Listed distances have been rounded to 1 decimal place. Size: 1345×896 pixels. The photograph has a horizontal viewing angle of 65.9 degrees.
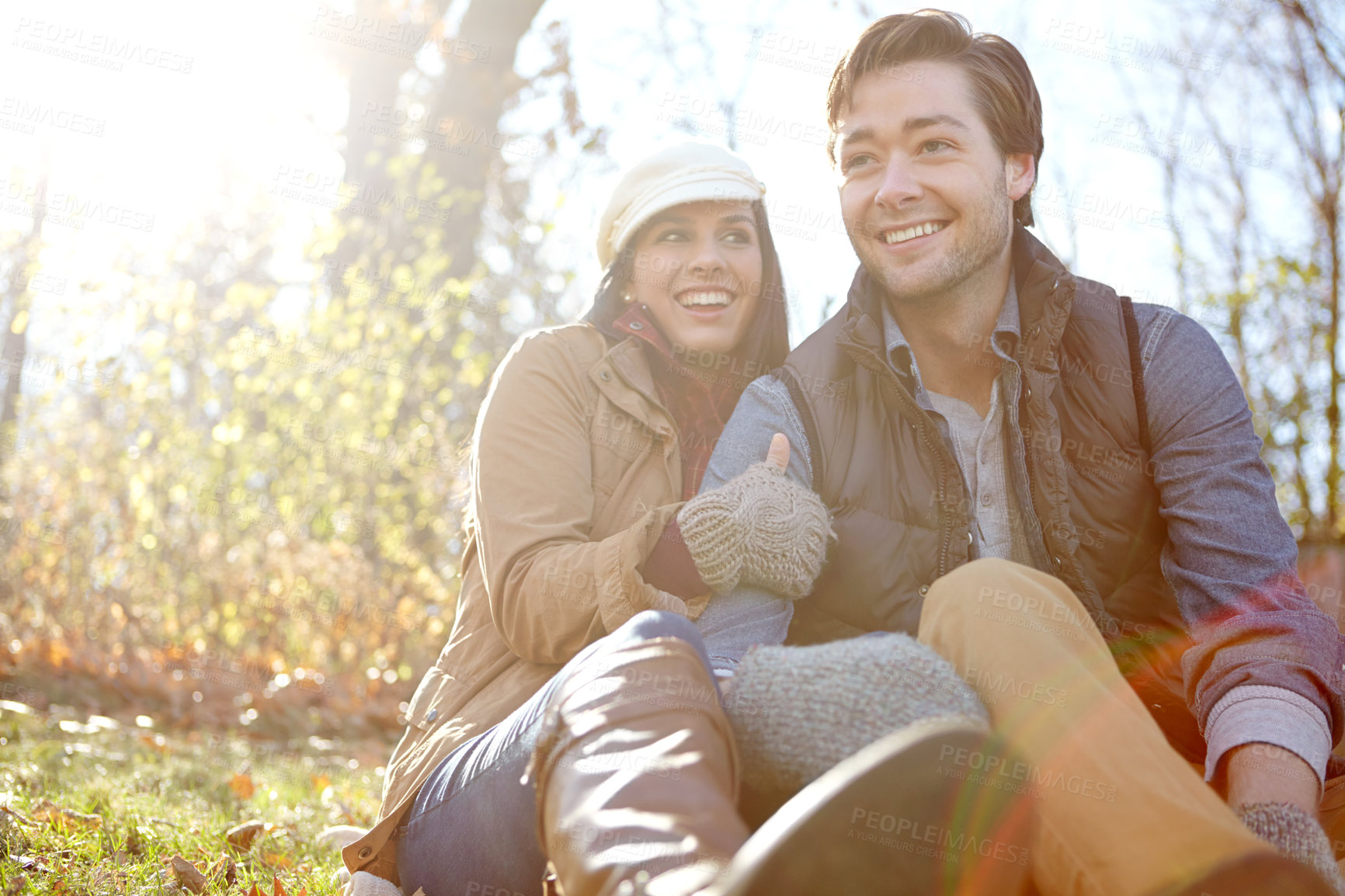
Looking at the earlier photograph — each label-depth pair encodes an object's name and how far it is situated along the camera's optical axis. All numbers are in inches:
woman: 74.9
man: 70.6
